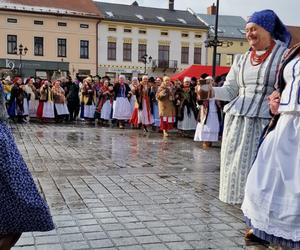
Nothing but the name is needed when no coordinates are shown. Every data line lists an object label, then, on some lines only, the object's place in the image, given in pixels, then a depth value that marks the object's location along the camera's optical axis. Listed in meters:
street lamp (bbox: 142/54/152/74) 32.62
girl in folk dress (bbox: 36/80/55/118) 11.98
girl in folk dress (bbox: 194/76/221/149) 7.56
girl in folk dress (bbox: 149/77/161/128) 10.40
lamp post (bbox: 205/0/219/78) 13.16
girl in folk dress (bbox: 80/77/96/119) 12.45
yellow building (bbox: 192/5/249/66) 37.55
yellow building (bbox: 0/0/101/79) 31.68
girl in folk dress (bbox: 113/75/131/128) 11.42
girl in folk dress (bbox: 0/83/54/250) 1.84
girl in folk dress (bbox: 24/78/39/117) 12.26
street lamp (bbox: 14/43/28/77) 31.44
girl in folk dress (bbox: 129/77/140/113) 10.81
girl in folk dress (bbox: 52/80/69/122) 12.09
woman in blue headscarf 2.90
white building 34.46
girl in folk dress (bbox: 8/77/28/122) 11.70
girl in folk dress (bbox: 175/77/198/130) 9.28
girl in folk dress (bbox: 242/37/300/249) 2.18
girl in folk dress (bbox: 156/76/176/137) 9.11
